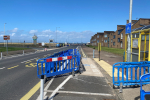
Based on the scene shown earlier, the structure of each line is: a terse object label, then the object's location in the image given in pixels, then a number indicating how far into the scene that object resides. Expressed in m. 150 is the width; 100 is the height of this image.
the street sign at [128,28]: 6.66
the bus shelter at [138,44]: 8.98
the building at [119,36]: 37.89
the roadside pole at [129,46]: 6.74
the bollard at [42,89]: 3.95
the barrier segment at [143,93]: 3.30
